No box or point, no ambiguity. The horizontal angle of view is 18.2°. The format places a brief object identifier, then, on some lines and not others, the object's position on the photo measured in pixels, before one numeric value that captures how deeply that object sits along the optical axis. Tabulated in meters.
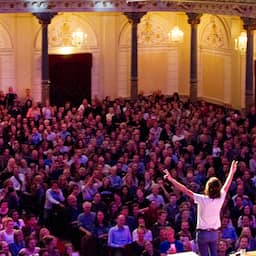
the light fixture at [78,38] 27.77
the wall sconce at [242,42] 24.98
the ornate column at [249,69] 23.94
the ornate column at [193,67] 26.78
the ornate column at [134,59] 26.06
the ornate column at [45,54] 25.02
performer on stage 9.53
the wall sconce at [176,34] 27.92
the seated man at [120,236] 13.73
